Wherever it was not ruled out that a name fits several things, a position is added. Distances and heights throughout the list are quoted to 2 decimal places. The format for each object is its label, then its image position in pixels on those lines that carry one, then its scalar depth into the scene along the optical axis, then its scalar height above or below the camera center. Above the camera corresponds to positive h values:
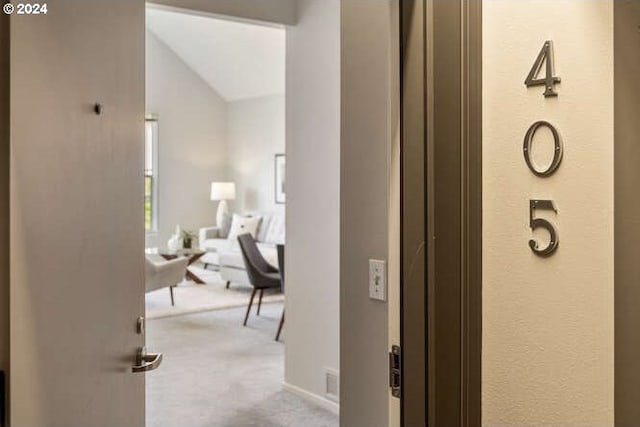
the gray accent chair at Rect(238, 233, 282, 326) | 6.13 -0.57
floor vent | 3.88 -1.06
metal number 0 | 1.34 +0.14
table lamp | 10.20 +0.24
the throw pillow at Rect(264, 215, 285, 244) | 8.98 -0.28
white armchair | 6.53 -0.65
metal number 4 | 1.35 +0.30
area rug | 6.91 -1.03
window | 10.04 +0.50
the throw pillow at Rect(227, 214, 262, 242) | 9.45 -0.21
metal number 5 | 1.35 -0.03
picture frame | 9.65 +0.49
